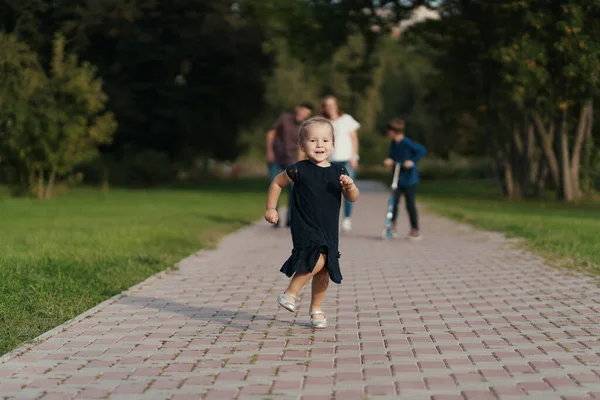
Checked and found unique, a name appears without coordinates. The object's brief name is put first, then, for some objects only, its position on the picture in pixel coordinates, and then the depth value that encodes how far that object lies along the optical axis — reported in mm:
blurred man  17094
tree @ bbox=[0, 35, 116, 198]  28484
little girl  7375
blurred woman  15891
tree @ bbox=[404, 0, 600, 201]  26891
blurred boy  15375
